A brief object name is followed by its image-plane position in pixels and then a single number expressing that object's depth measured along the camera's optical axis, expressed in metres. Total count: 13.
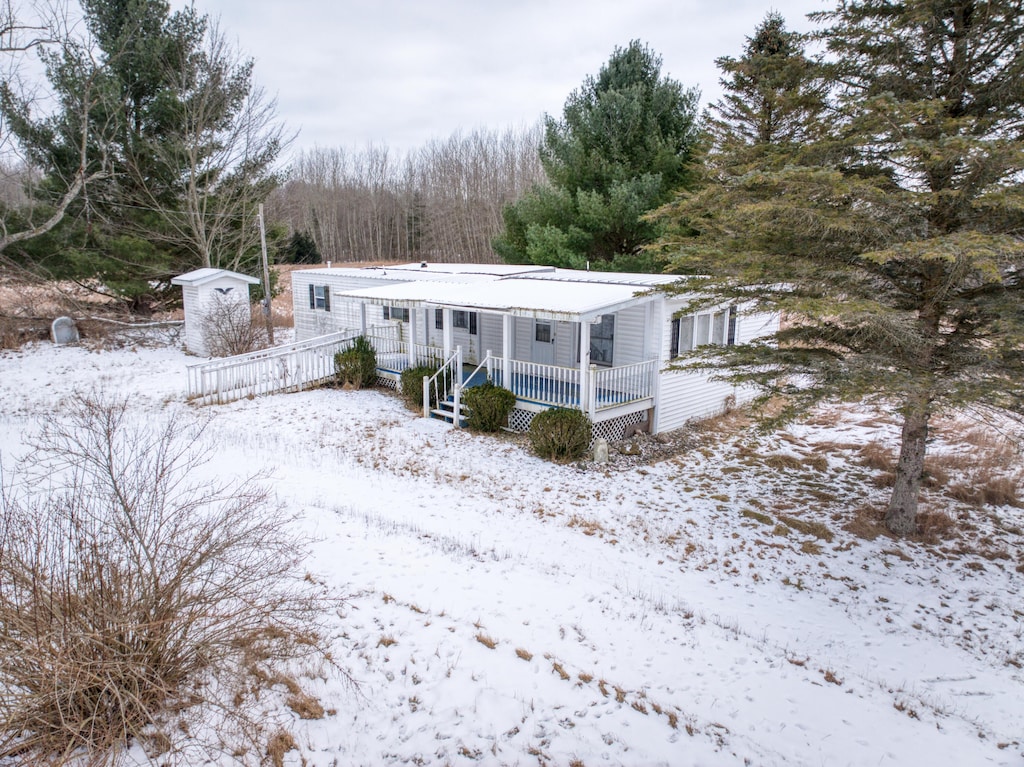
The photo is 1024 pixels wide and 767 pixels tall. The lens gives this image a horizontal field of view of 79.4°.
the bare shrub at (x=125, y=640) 3.45
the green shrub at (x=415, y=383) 14.19
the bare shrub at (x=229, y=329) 17.80
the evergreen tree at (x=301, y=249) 42.09
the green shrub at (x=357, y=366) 15.87
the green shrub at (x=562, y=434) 11.31
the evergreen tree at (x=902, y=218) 6.73
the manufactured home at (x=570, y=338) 12.16
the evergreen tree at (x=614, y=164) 20.48
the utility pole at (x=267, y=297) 19.47
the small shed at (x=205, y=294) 18.80
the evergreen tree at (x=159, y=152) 19.42
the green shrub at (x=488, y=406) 12.65
